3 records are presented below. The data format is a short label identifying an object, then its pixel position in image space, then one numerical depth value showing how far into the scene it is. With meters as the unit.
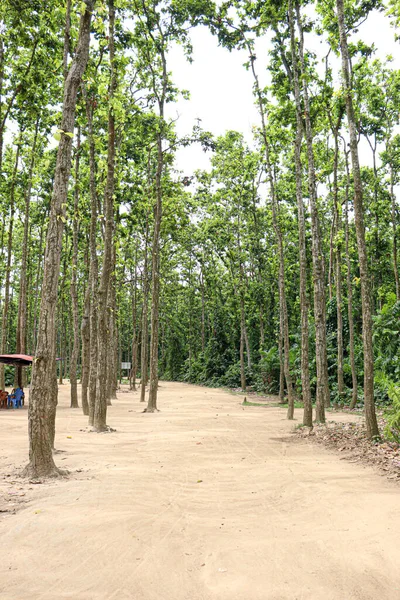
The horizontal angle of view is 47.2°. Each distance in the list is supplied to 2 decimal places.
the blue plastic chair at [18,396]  19.06
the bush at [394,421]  8.37
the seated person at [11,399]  18.91
